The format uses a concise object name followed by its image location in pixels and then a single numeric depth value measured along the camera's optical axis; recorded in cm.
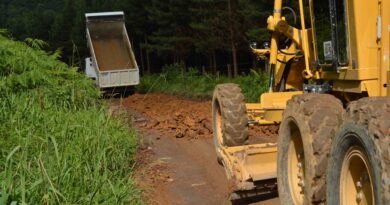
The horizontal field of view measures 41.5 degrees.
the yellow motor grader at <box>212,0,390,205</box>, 337
